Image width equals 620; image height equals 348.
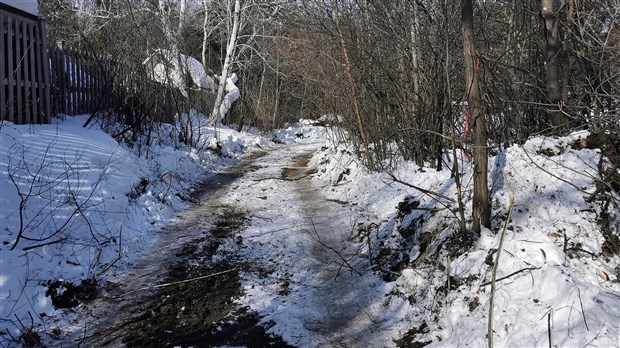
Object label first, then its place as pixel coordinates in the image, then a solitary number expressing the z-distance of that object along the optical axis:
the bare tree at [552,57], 5.66
